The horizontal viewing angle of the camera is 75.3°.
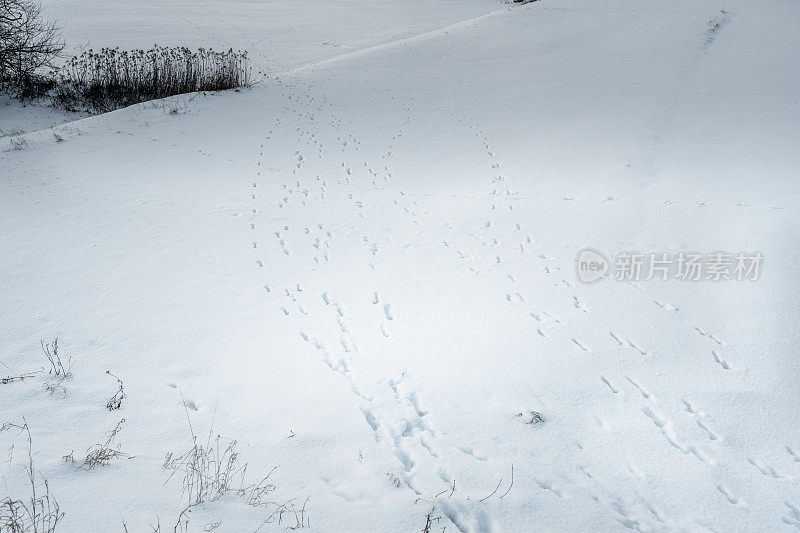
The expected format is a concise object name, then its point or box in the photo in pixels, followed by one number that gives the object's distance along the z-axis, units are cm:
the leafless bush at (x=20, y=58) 1442
